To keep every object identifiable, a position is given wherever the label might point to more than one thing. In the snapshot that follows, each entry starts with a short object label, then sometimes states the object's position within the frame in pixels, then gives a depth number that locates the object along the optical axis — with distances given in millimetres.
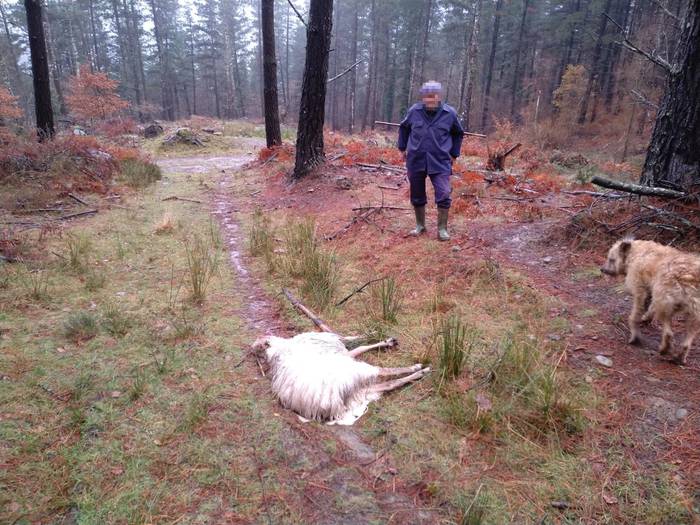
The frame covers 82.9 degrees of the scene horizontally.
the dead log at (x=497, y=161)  9594
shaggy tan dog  2564
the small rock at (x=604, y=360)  2871
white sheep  2580
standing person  4996
